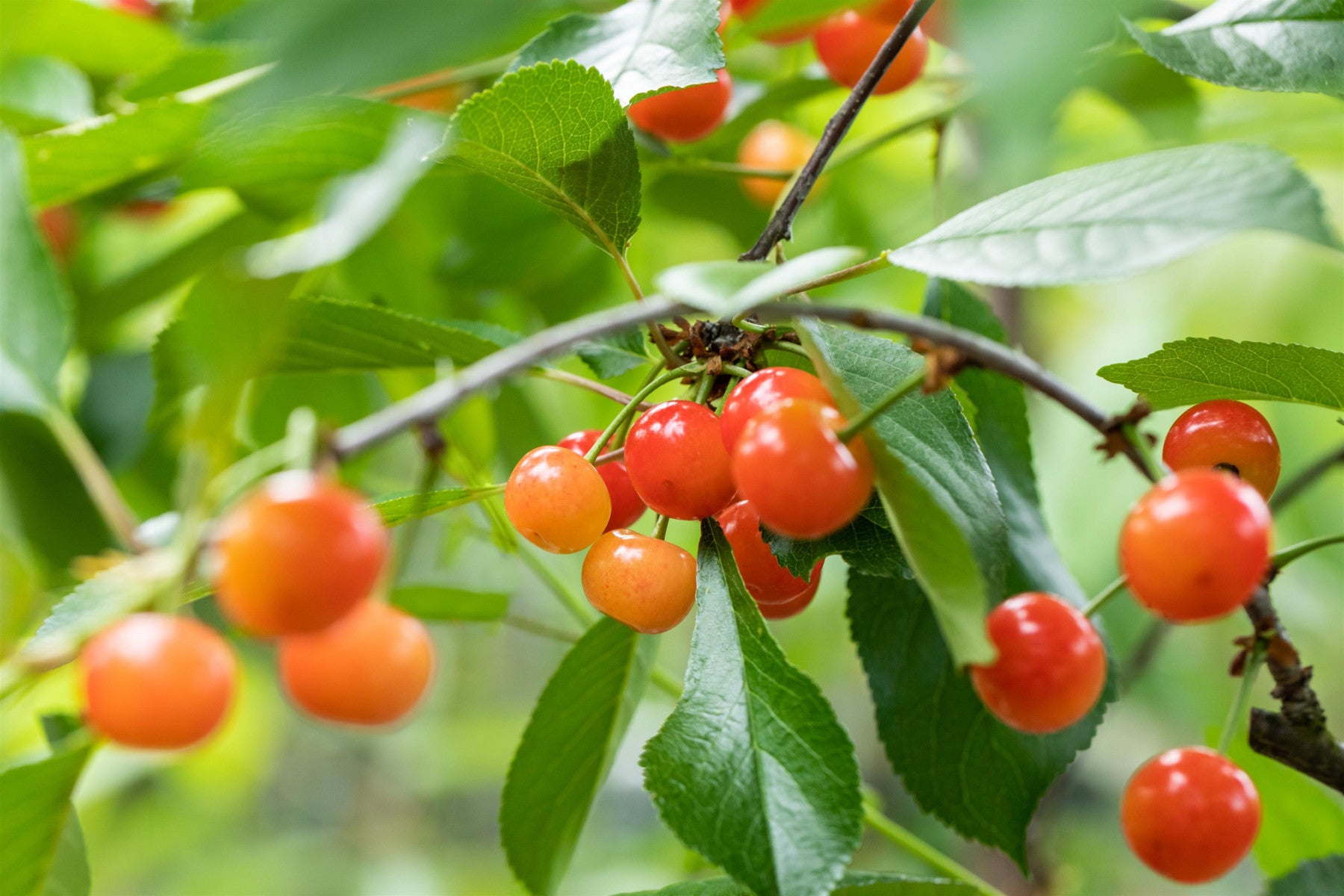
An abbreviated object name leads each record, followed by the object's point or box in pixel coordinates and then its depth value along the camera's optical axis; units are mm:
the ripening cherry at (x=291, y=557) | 530
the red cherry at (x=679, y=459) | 591
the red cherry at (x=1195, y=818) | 578
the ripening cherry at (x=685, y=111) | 682
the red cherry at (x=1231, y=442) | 589
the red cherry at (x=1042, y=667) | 561
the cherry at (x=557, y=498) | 590
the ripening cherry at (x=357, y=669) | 542
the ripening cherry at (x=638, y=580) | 596
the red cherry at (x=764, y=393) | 577
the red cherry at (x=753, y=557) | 619
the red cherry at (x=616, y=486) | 629
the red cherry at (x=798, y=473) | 553
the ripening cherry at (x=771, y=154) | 941
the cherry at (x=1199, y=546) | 549
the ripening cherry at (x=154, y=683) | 534
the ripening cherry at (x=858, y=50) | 708
